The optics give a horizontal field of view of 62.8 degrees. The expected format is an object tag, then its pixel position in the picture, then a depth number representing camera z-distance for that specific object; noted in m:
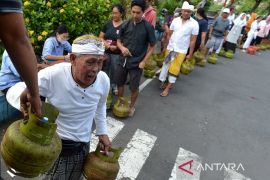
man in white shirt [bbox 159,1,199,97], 4.79
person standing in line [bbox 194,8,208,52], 5.87
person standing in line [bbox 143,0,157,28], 4.37
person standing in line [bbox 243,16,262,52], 11.79
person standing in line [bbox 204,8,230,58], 7.89
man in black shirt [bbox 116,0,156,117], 3.75
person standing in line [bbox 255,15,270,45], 12.60
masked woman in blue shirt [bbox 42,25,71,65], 3.54
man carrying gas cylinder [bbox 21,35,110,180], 1.72
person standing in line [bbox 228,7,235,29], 9.86
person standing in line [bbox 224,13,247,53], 9.48
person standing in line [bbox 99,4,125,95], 4.07
